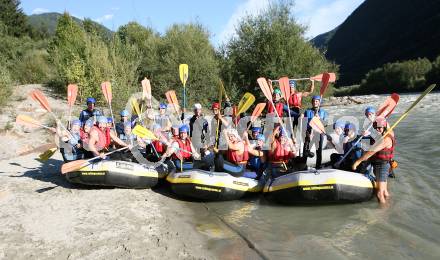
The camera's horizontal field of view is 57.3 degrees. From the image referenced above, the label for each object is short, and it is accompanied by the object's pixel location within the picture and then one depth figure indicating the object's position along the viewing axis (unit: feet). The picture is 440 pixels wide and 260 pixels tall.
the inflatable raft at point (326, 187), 18.07
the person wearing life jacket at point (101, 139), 21.61
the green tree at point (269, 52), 58.70
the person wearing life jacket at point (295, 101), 26.70
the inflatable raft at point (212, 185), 19.49
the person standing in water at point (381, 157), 18.79
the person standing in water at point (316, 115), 22.85
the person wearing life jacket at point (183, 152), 21.71
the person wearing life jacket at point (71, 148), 22.50
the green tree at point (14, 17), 106.85
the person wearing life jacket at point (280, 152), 21.18
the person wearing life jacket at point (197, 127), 26.18
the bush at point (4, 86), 40.65
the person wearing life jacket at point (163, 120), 26.42
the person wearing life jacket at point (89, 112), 25.54
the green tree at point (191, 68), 56.85
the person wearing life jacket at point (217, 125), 25.12
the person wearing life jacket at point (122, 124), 25.14
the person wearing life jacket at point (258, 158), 21.49
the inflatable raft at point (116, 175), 20.27
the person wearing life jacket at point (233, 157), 20.24
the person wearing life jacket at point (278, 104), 25.90
